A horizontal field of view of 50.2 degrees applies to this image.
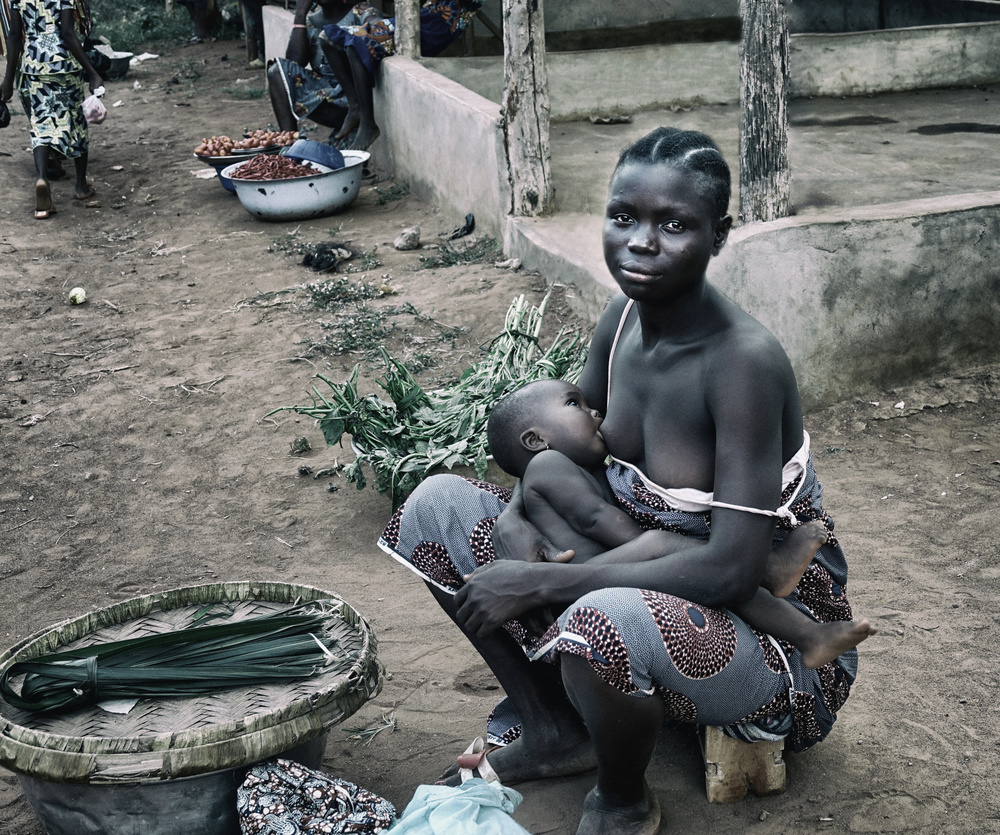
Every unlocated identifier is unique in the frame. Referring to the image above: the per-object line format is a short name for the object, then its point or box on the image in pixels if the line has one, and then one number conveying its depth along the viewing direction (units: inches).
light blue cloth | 71.0
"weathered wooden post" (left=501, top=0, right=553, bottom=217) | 217.2
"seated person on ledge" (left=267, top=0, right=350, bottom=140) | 335.6
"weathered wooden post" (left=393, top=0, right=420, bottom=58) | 313.6
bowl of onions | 308.2
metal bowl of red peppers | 282.2
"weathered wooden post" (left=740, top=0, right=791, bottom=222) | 157.3
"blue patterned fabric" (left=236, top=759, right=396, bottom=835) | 72.6
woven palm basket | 70.9
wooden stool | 82.0
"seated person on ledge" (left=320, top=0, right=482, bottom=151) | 317.7
